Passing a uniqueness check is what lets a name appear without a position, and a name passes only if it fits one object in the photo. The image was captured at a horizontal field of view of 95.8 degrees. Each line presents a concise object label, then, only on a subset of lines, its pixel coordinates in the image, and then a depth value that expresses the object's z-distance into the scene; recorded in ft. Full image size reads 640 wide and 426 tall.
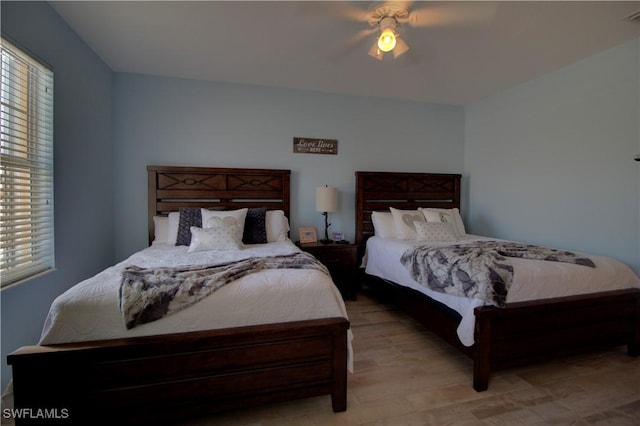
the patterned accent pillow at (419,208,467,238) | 11.37
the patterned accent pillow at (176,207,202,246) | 9.13
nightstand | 10.69
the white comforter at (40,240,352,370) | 4.37
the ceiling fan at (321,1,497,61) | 6.36
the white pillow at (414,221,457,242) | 10.27
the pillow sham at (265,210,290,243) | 10.18
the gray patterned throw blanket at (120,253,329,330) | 4.49
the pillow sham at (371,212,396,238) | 11.23
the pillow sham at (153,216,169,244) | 9.69
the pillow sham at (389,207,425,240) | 10.81
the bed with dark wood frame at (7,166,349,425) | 4.18
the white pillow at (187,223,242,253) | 8.07
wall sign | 11.79
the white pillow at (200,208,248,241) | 9.11
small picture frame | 11.30
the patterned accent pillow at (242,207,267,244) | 9.62
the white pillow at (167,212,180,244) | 9.43
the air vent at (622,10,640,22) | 6.75
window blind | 5.60
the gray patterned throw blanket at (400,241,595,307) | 6.08
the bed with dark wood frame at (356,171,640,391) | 5.95
